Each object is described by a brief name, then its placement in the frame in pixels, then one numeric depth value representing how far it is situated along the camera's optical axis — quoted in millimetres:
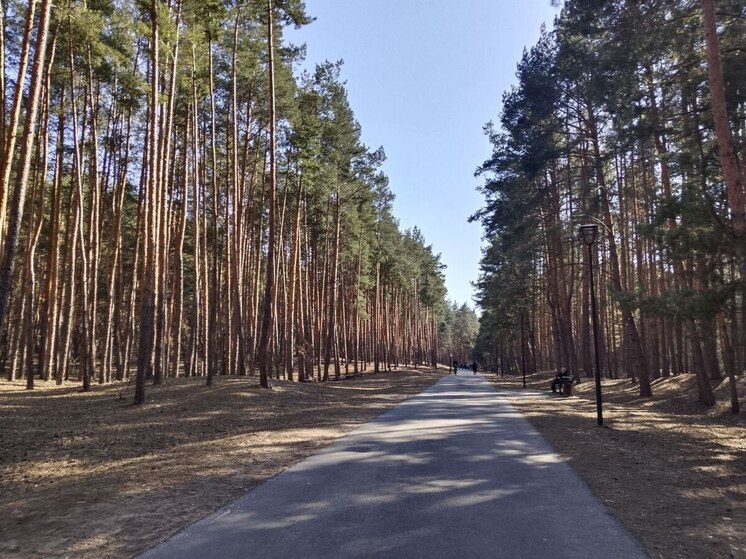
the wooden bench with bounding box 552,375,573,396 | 23016
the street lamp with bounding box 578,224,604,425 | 12727
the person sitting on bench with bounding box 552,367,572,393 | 23206
